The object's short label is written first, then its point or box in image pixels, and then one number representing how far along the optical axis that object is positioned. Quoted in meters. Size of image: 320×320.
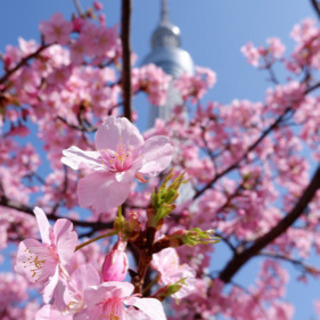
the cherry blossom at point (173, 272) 0.24
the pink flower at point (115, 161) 0.22
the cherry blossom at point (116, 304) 0.20
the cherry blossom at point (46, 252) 0.21
